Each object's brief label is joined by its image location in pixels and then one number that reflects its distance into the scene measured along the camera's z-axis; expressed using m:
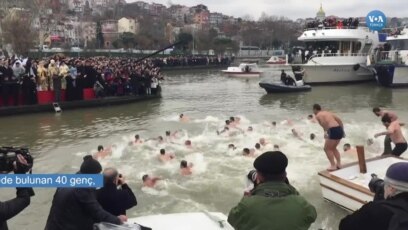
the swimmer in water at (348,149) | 11.71
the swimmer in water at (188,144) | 12.91
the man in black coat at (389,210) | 2.73
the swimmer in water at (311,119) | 17.22
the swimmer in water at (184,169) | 10.43
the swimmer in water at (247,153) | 11.72
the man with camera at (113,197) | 4.62
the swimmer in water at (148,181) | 9.50
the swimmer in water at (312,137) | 13.57
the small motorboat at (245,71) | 44.41
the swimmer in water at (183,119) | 17.97
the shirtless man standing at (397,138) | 9.52
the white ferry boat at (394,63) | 30.84
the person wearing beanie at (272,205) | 3.24
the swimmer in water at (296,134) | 14.20
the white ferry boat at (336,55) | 34.00
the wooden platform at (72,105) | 18.17
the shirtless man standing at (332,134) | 9.24
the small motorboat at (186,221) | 5.38
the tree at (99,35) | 93.22
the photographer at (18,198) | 3.48
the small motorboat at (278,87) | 27.00
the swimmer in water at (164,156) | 11.47
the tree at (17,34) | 46.62
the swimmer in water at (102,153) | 11.76
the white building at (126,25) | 134.25
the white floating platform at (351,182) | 7.25
